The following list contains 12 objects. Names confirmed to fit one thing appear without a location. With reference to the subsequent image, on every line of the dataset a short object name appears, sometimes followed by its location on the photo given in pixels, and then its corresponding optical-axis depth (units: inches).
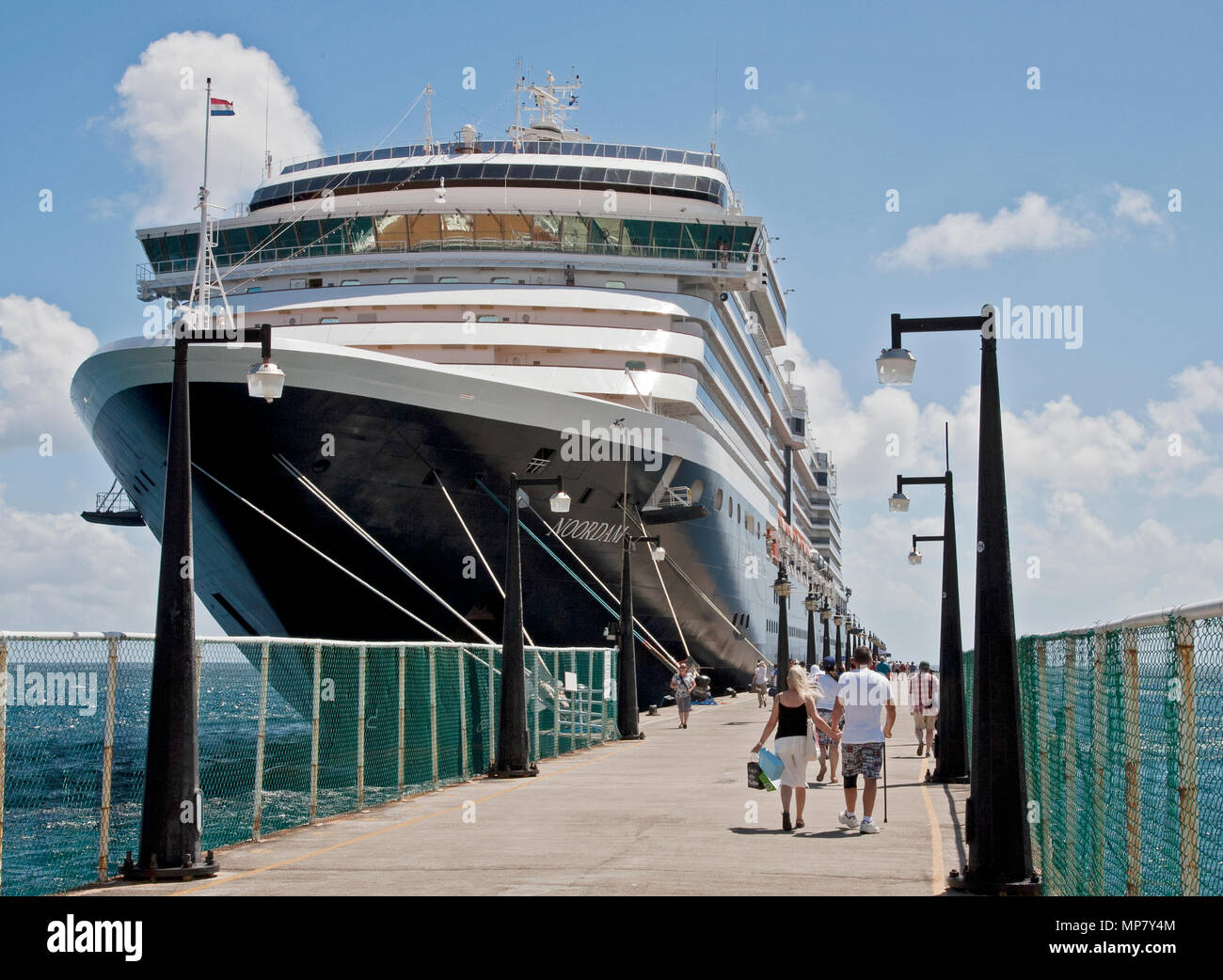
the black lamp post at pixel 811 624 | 1330.8
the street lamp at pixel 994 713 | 310.0
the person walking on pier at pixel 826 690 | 546.7
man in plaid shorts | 426.3
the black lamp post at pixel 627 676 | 881.5
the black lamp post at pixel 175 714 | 338.0
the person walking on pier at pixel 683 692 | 976.9
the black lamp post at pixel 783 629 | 1066.7
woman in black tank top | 438.9
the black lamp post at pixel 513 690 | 619.2
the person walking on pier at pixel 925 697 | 712.4
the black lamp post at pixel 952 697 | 600.1
